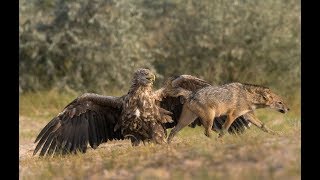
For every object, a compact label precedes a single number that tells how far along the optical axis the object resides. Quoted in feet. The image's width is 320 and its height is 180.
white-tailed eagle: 67.77
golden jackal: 64.39
